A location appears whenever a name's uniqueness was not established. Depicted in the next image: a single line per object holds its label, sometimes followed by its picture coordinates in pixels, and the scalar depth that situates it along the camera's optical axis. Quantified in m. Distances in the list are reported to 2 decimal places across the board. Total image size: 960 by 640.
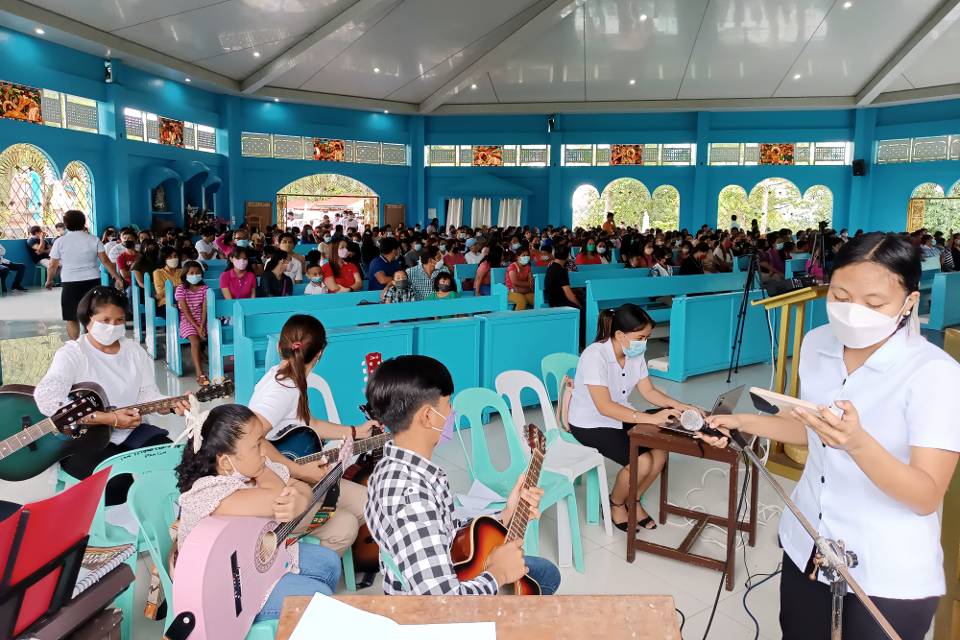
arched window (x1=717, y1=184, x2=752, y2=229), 21.59
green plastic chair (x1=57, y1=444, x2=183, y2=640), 2.34
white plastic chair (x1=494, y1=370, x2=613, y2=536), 3.64
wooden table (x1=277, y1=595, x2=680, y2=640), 1.19
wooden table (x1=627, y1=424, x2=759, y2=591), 3.20
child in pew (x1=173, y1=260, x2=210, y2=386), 6.73
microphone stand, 1.29
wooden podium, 4.10
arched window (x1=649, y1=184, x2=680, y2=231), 22.03
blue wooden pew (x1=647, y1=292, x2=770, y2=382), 6.98
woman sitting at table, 3.75
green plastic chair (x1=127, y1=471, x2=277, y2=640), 2.25
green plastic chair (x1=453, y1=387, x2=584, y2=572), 3.35
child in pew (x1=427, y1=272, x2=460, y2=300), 6.79
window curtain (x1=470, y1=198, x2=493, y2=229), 22.02
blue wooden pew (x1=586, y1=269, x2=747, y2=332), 7.34
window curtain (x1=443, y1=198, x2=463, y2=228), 22.14
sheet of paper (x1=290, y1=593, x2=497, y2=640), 1.15
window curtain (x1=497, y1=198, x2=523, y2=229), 21.98
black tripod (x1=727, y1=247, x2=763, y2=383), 7.01
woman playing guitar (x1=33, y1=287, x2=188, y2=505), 3.01
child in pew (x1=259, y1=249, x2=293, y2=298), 7.27
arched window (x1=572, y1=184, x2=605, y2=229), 22.50
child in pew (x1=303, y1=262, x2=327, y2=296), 7.26
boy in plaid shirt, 1.73
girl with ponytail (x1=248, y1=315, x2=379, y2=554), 3.04
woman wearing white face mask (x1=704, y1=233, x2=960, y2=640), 1.44
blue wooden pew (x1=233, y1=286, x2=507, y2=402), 4.88
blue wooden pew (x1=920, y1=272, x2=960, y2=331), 9.86
